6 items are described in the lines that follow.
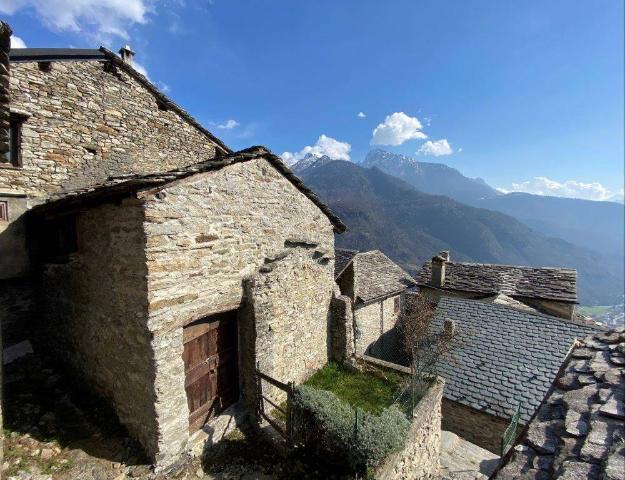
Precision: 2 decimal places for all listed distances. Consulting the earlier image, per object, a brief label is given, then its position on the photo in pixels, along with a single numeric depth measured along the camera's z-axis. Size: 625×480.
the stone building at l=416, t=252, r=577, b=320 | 18.45
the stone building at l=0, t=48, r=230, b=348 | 6.82
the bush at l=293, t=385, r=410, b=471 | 5.39
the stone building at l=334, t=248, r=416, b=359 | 15.96
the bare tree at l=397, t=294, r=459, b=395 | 8.50
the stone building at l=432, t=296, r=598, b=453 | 10.19
